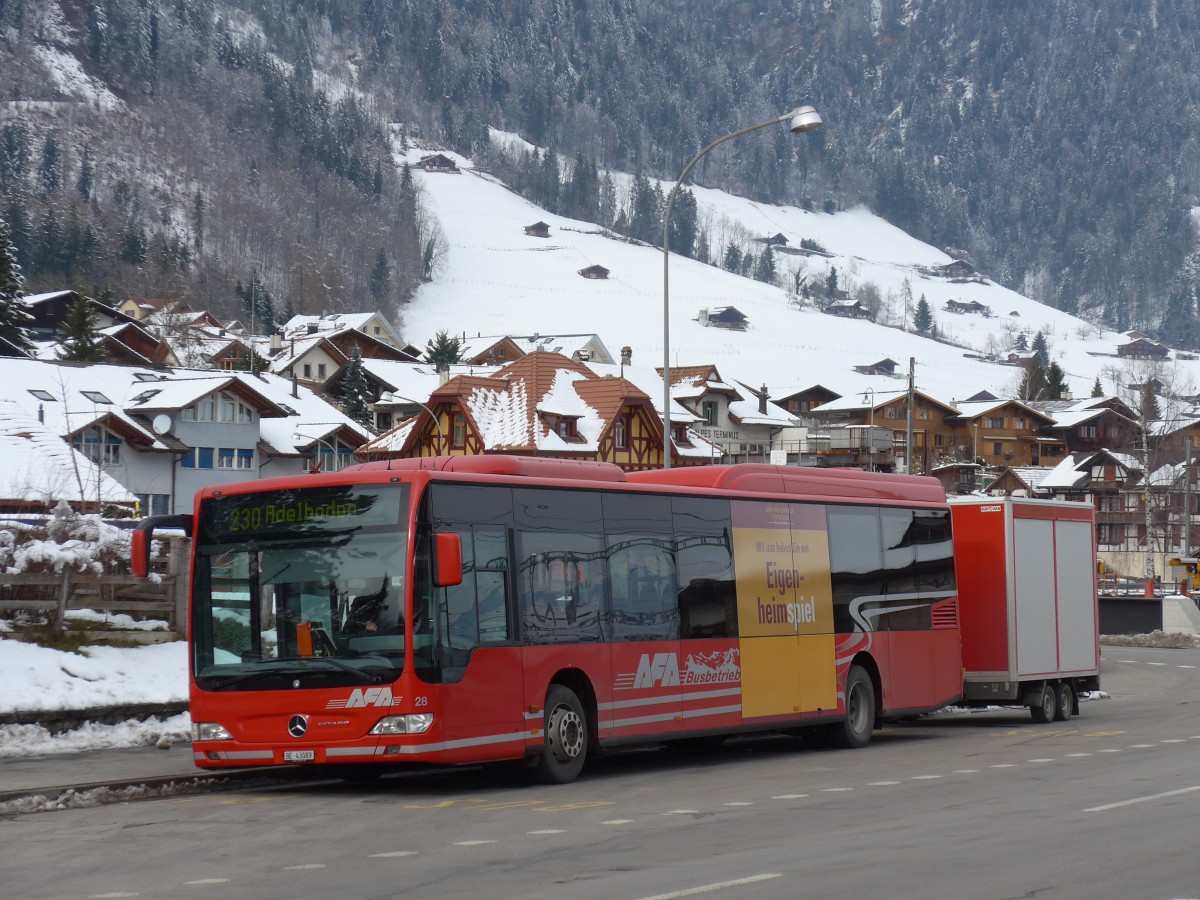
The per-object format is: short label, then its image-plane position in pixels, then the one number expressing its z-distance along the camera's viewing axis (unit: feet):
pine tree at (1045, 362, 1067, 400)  574.15
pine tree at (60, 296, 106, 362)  326.03
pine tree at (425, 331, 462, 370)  503.61
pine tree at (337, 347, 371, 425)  389.80
